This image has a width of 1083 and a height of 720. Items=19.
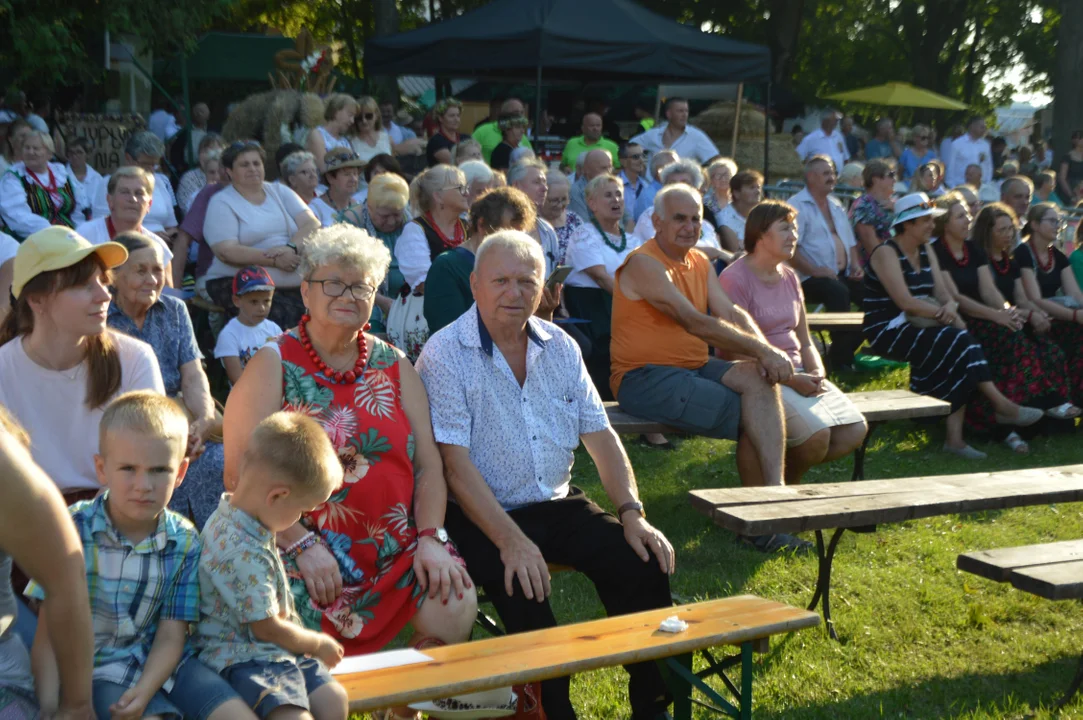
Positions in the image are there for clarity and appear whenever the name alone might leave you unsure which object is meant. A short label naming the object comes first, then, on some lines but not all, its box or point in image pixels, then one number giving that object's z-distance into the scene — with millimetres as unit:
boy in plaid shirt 2432
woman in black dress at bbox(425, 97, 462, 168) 11367
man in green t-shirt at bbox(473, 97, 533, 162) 11461
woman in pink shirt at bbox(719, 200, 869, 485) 5391
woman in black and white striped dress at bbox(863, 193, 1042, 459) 7145
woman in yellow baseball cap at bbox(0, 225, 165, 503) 3254
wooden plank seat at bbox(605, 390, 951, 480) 5568
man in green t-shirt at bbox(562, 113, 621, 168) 11406
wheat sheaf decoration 11647
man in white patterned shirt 3562
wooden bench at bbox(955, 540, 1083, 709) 3539
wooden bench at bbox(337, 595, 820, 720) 2744
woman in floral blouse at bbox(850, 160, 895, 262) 9352
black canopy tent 10867
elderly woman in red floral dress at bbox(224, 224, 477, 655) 3260
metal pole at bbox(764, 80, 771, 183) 13078
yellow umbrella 23984
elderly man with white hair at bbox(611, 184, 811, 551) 5156
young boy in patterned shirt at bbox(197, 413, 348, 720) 2574
